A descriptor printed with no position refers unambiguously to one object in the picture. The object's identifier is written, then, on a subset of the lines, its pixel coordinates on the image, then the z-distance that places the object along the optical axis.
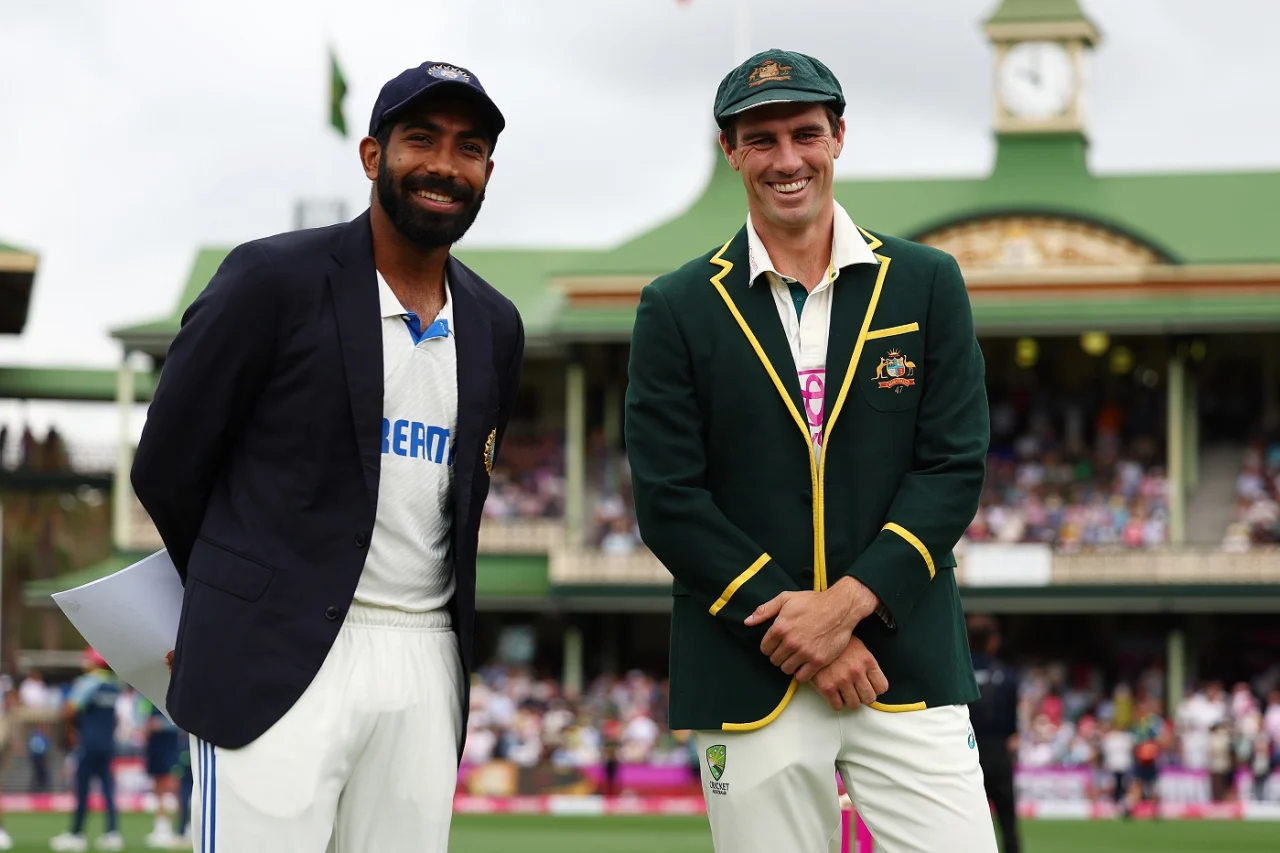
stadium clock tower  40.25
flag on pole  38.69
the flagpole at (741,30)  39.47
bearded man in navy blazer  4.68
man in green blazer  4.90
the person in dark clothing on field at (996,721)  14.58
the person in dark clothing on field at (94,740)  18.28
